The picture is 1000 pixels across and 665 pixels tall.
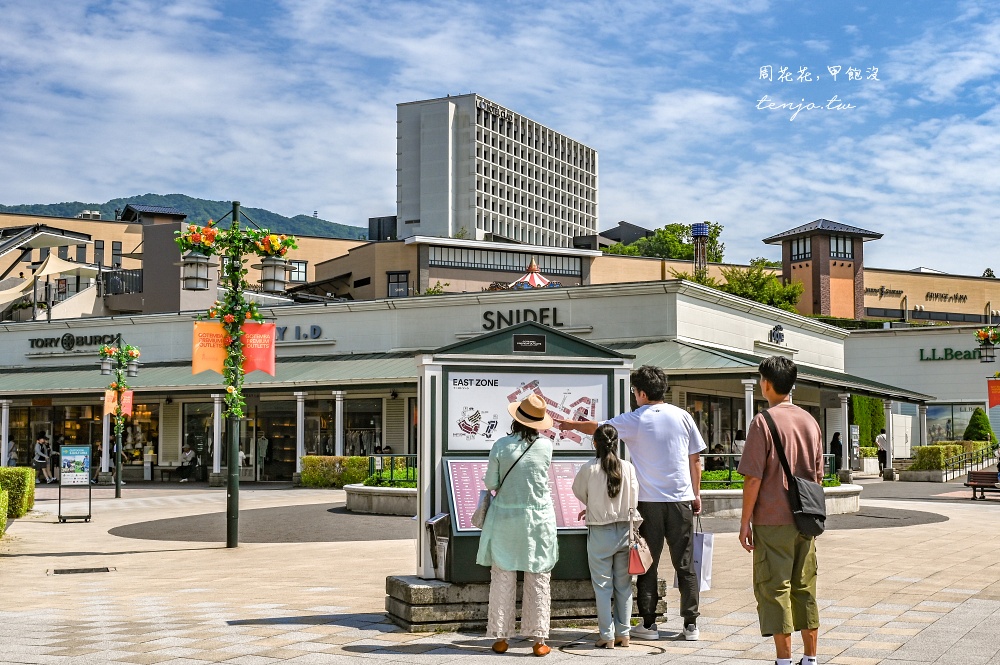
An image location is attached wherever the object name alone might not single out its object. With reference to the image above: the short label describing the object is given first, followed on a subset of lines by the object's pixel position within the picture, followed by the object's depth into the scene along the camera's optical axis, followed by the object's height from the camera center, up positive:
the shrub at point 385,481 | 21.39 -1.31
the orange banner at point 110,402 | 28.13 +0.30
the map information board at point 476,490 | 8.33 -0.58
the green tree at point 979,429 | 41.38 -0.59
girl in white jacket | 7.60 -0.78
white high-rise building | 128.62 +29.33
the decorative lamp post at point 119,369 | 27.97 +1.17
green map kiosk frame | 8.45 +0.14
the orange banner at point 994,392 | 29.31 +0.55
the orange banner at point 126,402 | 27.97 +0.30
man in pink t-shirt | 6.46 -0.72
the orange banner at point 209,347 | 16.91 +1.02
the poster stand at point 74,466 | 21.55 -1.02
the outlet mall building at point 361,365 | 31.09 +1.48
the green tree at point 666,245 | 117.50 +18.01
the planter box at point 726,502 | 19.42 -1.56
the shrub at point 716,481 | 19.92 -1.20
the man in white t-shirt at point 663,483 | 7.78 -0.49
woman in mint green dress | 7.45 -0.76
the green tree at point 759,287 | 77.00 +8.76
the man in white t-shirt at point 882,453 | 36.72 -1.30
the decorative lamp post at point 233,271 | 16.31 +2.12
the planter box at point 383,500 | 20.72 -1.63
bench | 25.66 -1.57
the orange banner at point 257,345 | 16.70 +1.03
